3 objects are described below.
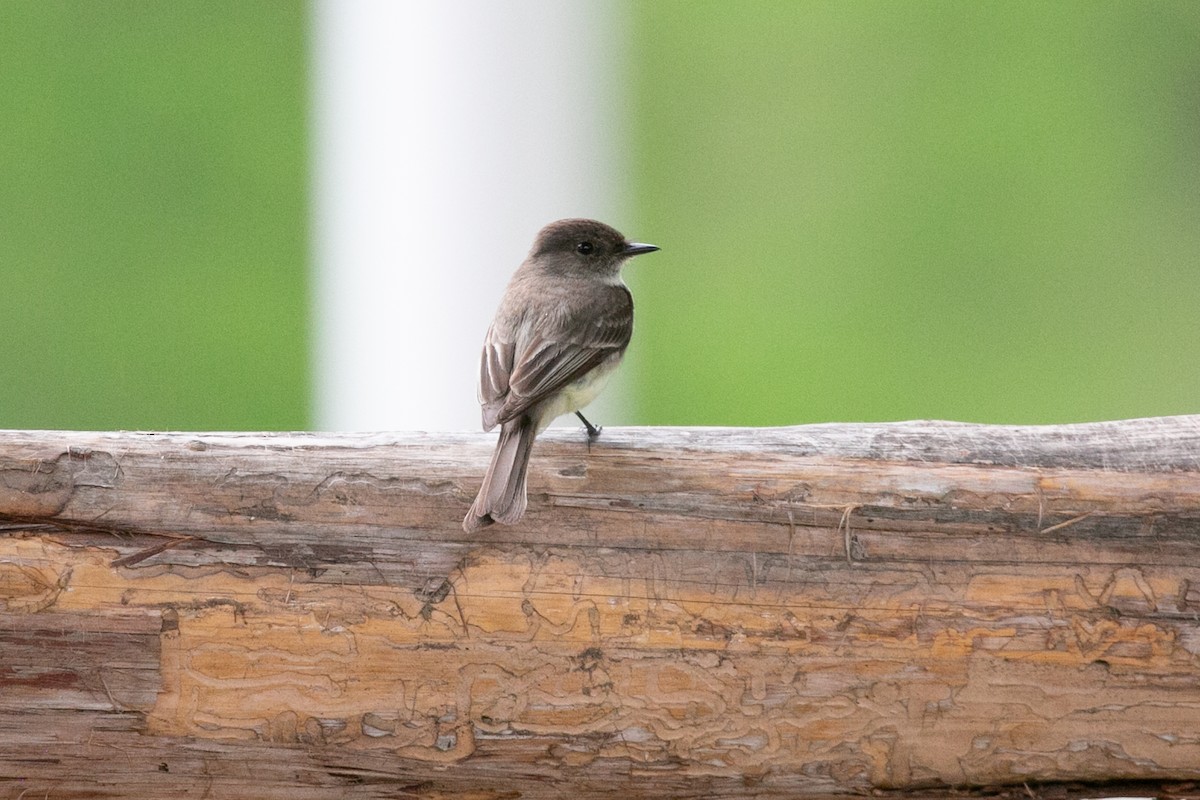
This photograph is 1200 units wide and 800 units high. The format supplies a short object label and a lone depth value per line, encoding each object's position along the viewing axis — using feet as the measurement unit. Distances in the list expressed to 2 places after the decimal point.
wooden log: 15.28
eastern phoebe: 16.26
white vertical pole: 32.27
